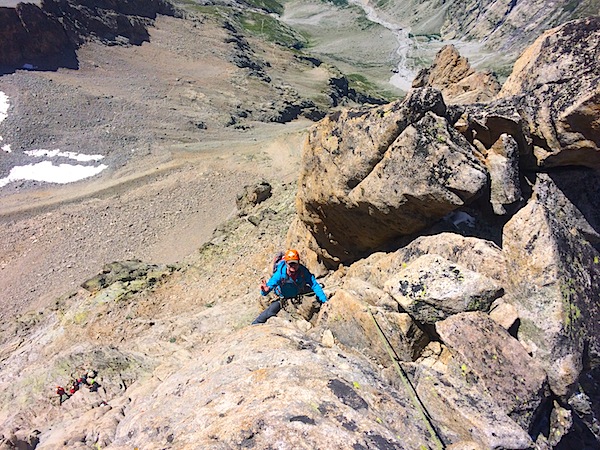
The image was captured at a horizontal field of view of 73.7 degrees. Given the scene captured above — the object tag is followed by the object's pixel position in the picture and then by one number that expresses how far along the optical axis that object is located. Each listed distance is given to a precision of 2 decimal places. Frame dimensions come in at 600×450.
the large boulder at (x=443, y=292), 8.99
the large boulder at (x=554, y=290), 8.45
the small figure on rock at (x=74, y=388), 13.27
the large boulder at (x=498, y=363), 7.78
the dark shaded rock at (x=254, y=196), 30.02
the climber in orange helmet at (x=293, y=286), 12.23
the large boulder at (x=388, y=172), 10.95
